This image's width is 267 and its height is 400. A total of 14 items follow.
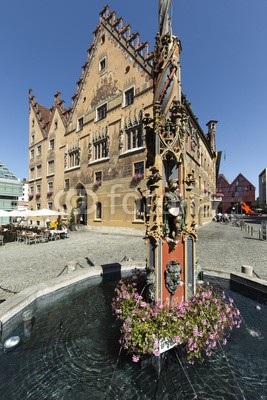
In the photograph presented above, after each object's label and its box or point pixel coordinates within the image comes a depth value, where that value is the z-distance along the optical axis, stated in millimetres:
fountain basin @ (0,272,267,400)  2488
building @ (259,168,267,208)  70225
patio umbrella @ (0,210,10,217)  15368
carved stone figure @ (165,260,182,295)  3457
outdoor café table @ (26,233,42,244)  14648
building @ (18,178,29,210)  88381
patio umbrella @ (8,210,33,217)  17275
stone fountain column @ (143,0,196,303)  3412
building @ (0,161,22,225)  48888
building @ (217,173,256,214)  71000
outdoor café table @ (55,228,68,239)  16886
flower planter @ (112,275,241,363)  2715
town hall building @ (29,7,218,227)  18891
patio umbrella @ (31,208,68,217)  17312
